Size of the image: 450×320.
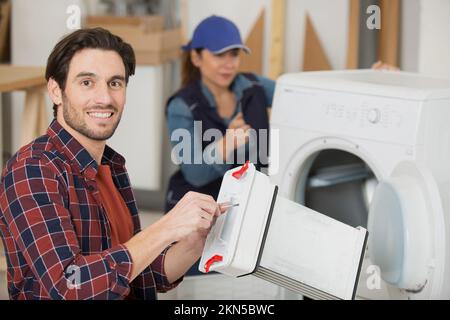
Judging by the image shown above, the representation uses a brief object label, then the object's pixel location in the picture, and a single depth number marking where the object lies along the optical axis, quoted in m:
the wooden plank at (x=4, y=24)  3.82
